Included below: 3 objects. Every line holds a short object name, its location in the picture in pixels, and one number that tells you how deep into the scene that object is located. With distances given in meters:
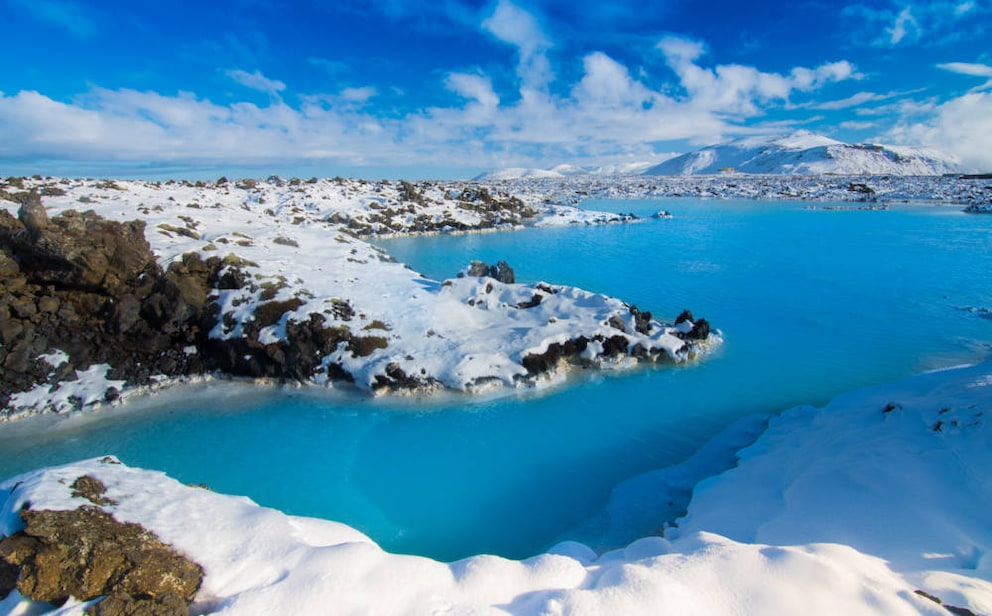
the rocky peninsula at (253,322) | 13.32
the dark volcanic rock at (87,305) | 13.47
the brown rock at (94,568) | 4.64
